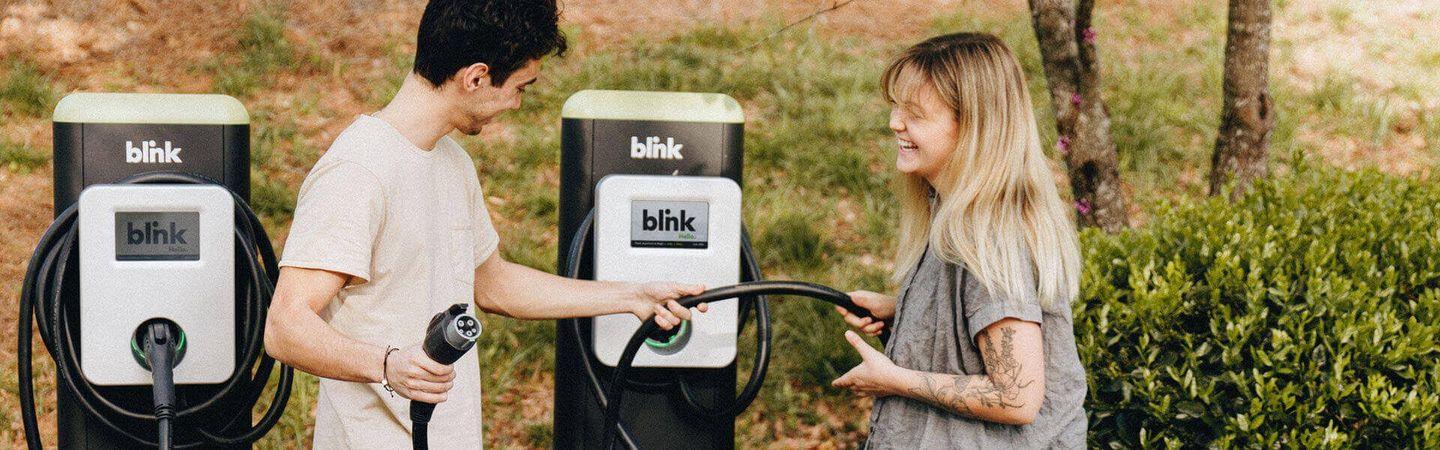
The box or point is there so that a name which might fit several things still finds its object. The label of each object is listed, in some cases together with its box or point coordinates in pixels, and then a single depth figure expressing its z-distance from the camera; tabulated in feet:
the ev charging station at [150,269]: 8.33
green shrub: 9.05
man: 6.66
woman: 6.70
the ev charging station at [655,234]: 9.36
